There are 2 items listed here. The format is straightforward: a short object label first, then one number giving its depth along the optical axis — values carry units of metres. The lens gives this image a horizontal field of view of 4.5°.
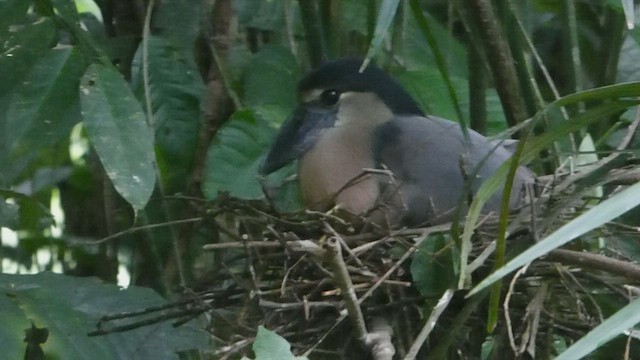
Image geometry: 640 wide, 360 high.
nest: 7.33
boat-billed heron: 7.54
